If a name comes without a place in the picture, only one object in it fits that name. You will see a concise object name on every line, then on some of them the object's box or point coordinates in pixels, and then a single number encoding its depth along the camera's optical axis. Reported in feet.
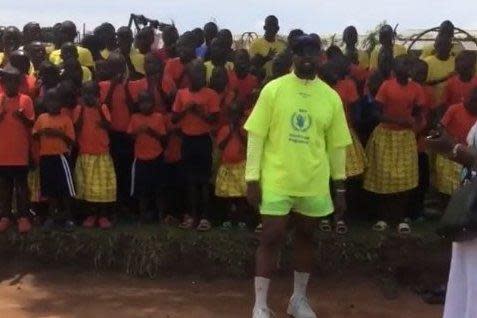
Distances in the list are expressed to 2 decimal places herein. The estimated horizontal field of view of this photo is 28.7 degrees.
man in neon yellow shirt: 19.61
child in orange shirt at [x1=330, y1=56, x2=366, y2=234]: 25.04
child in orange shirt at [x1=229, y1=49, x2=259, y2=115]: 25.72
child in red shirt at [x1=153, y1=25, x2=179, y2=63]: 28.58
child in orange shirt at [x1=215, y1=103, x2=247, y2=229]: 24.58
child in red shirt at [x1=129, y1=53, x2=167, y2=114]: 25.44
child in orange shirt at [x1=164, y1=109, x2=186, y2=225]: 25.09
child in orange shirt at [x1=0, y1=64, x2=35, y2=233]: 24.41
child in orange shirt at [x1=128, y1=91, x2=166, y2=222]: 24.62
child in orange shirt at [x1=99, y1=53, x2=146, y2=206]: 25.31
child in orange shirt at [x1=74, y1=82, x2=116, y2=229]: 24.59
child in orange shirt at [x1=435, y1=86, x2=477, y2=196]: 23.70
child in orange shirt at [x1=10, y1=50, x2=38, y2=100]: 25.31
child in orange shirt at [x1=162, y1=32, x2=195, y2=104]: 25.81
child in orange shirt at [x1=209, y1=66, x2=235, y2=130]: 24.90
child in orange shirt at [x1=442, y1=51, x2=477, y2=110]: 25.11
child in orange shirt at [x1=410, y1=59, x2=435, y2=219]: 25.12
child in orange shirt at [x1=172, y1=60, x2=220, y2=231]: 24.70
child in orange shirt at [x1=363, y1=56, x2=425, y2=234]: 24.72
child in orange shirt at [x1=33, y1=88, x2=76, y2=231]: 24.17
